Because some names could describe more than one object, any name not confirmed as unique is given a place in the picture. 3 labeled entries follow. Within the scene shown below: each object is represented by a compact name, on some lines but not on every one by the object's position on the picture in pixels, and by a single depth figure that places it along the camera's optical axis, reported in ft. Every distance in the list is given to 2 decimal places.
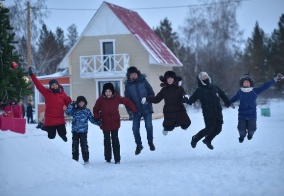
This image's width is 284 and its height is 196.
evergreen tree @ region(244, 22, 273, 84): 178.40
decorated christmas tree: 33.81
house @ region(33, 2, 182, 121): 86.48
